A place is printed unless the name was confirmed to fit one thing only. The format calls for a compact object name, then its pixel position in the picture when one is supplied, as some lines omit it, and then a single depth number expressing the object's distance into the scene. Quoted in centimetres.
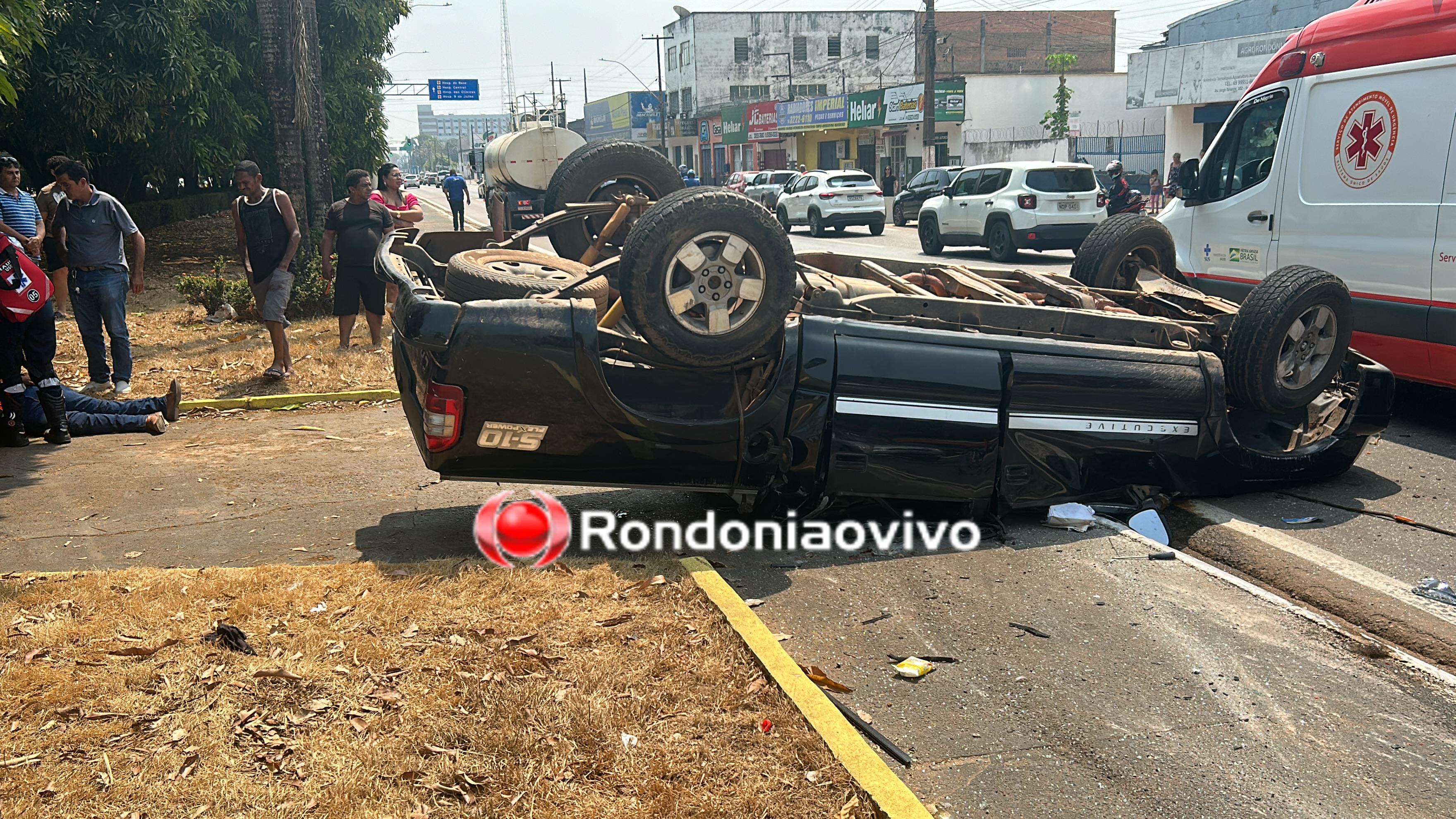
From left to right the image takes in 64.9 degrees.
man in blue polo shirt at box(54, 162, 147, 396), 842
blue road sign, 7719
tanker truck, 2850
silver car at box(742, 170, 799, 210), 3644
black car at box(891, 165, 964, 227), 2817
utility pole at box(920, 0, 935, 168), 3697
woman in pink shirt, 1076
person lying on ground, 730
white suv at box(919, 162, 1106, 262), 2025
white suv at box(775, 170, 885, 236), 2881
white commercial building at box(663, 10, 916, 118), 8462
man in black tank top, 892
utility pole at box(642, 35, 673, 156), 7706
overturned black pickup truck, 471
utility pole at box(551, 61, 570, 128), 3562
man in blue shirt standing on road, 2861
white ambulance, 707
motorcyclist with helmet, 2327
